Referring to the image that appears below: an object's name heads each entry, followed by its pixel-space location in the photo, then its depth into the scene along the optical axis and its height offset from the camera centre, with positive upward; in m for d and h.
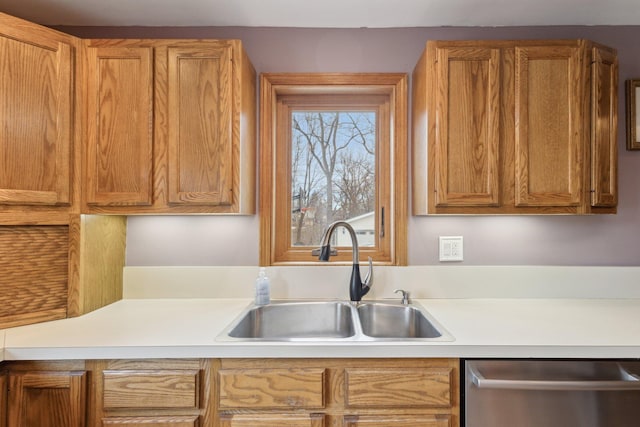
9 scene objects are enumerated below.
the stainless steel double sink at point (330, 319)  1.64 -0.45
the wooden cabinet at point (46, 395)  1.13 -0.55
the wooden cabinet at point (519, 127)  1.49 +0.40
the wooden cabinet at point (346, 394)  1.15 -0.55
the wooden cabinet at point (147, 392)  1.14 -0.54
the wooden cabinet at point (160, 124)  1.48 +0.41
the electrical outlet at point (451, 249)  1.80 -0.13
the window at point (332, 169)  1.88 +0.29
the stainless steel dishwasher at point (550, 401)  1.13 -0.56
